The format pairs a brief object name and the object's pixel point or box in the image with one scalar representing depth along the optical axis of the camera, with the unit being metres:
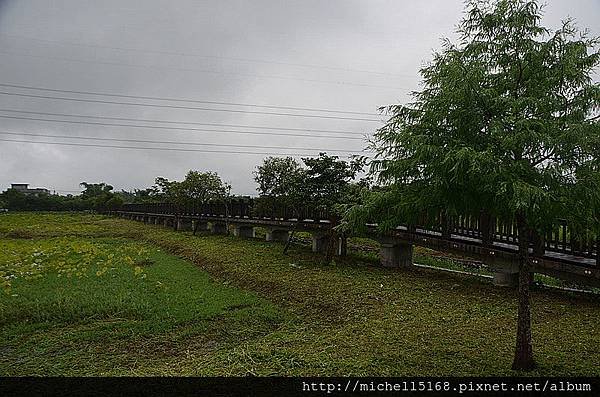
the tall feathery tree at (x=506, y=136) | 2.74
